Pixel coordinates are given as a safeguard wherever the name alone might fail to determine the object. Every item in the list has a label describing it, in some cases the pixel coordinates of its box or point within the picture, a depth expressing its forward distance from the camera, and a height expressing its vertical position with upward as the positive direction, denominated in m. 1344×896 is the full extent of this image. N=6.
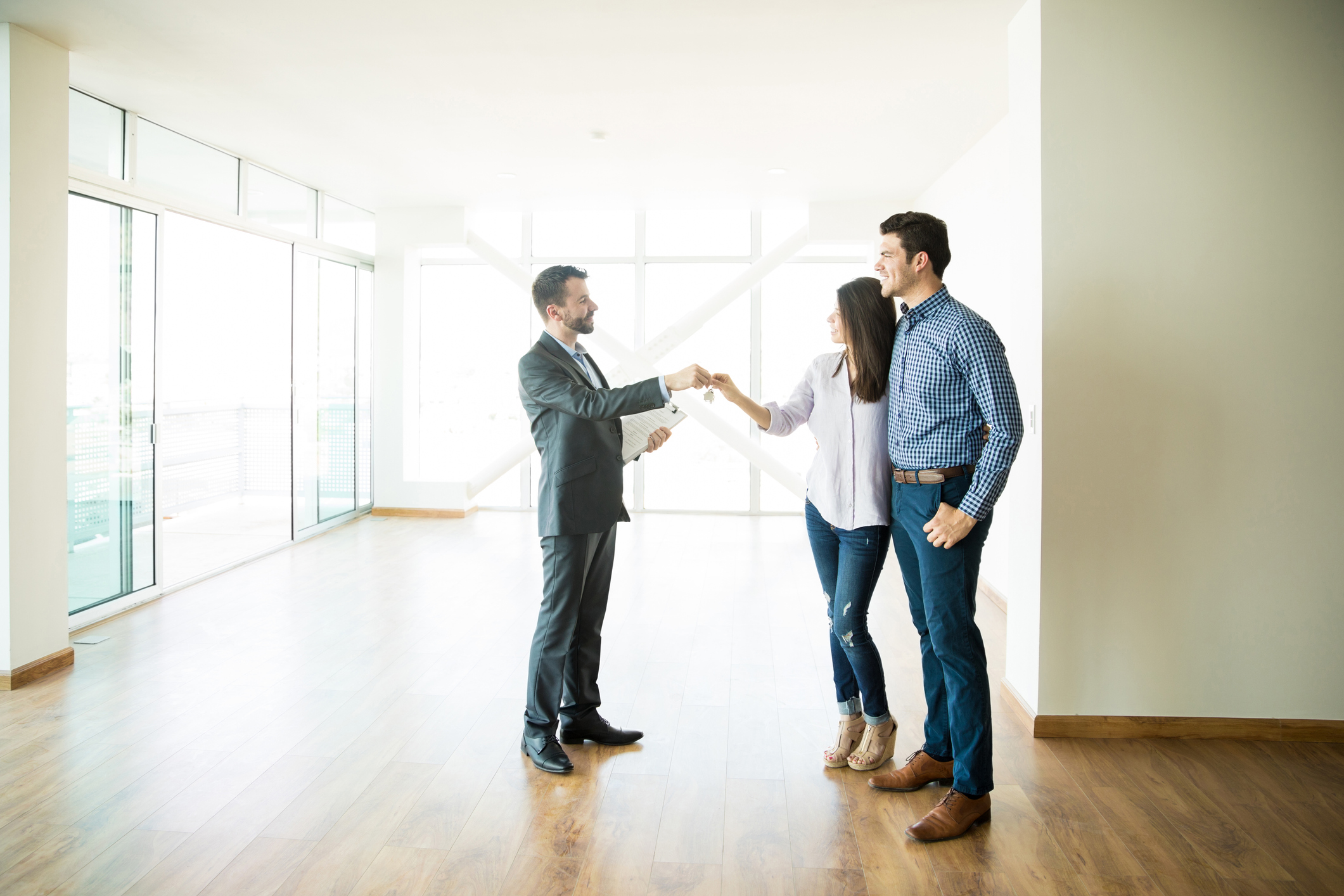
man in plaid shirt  2.21 -0.04
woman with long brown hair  2.49 -0.05
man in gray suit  2.66 -0.07
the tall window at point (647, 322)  8.05 +1.19
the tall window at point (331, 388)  6.67 +0.45
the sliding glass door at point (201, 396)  4.38 +0.30
